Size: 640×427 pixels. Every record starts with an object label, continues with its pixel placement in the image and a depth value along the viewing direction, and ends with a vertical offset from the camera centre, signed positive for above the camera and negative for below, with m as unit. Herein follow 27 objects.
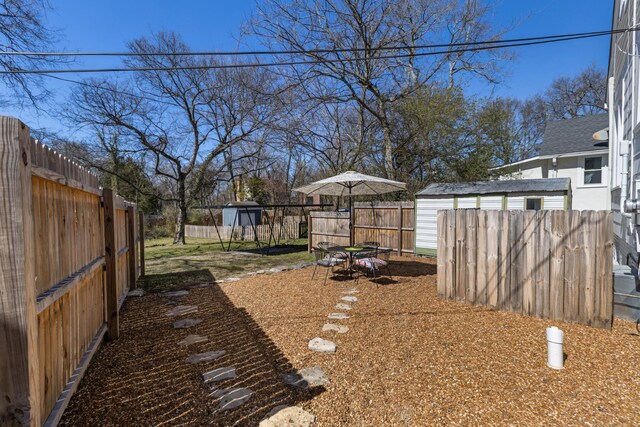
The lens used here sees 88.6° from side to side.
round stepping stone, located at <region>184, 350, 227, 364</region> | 3.17 -1.49
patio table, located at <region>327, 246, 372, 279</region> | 6.73 -0.96
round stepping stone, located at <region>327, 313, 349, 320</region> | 4.35 -1.51
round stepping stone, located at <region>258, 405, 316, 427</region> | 2.19 -1.46
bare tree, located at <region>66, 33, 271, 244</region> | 13.85 +4.54
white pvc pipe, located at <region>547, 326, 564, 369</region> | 2.86 -1.29
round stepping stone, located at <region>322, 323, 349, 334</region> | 3.92 -1.50
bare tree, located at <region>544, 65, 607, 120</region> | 21.19 +7.24
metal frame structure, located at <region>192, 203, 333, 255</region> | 11.62 -1.70
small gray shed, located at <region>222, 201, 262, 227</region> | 17.03 -0.62
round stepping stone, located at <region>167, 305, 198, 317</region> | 4.67 -1.53
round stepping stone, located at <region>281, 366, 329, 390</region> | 2.69 -1.47
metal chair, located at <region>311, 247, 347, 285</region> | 6.62 -1.17
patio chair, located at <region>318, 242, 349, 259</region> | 7.59 -1.16
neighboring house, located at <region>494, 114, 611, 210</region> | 12.17 +1.67
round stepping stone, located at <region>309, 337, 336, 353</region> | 3.34 -1.49
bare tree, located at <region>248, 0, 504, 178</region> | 11.25 +6.01
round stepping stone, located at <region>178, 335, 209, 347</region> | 3.60 -1.51
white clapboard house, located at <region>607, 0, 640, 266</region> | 4.94 +1.42
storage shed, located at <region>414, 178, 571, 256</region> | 8.20 +0.13
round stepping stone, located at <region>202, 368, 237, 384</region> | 2.80 -1.48
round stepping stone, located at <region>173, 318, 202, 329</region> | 4.14 -1.52
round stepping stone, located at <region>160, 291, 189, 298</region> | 5.71 -1.55
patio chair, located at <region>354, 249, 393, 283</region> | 6.74 -1.24
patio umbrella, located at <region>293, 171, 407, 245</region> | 7.61 +0.47
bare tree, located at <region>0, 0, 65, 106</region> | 7.64 +4.07
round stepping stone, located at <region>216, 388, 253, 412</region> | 2.40 -1.47
